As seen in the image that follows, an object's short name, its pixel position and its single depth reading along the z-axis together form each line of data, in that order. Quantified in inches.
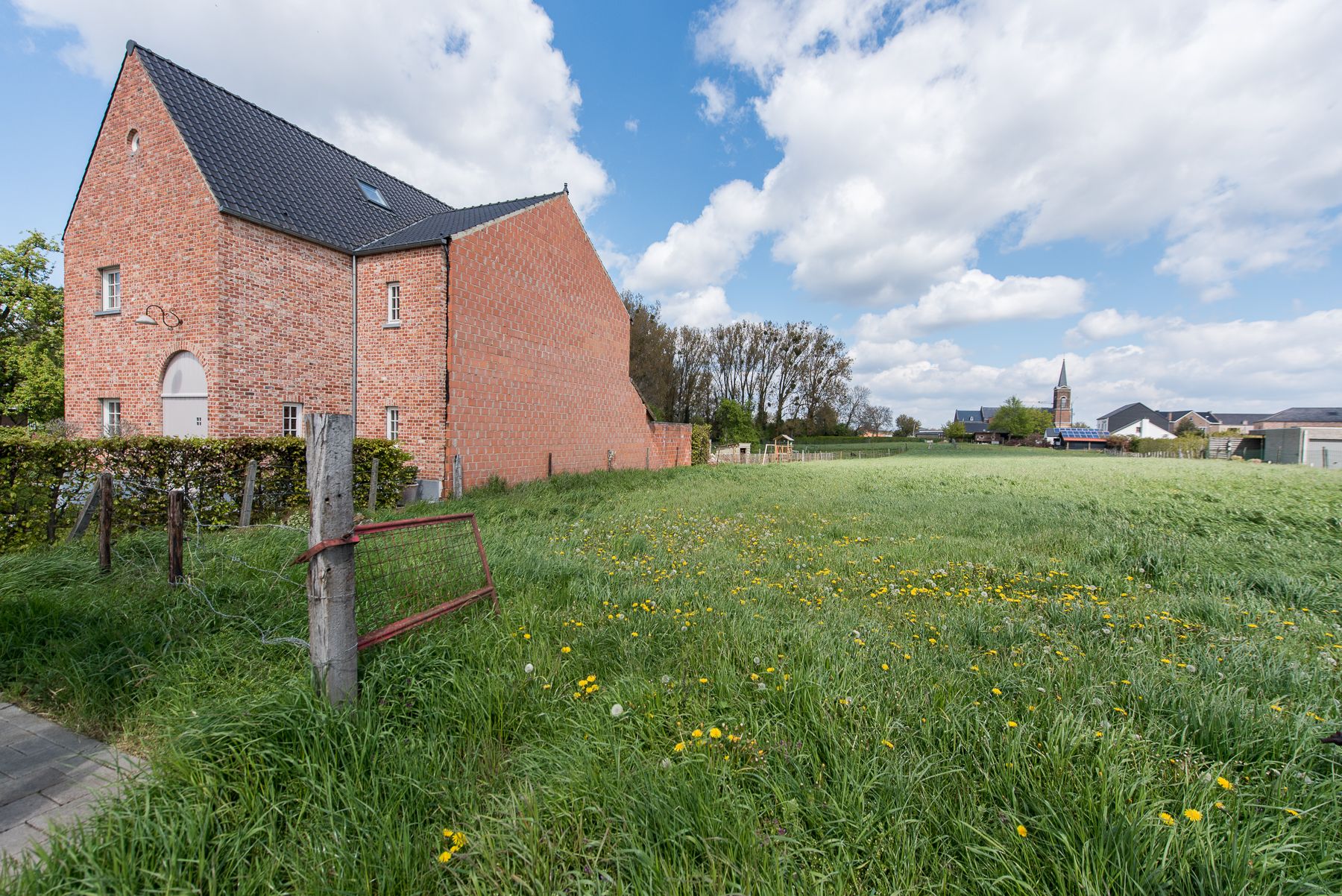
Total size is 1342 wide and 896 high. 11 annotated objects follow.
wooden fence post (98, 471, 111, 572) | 183.5
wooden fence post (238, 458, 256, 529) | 328.2
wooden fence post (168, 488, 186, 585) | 171.0
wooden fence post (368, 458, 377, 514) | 416.4
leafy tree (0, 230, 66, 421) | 931.3
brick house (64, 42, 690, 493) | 497.7
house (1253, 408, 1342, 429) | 2817.4
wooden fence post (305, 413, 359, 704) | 102.8
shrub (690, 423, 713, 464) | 1192.8
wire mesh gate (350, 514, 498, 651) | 139.9
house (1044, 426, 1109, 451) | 3772.1
